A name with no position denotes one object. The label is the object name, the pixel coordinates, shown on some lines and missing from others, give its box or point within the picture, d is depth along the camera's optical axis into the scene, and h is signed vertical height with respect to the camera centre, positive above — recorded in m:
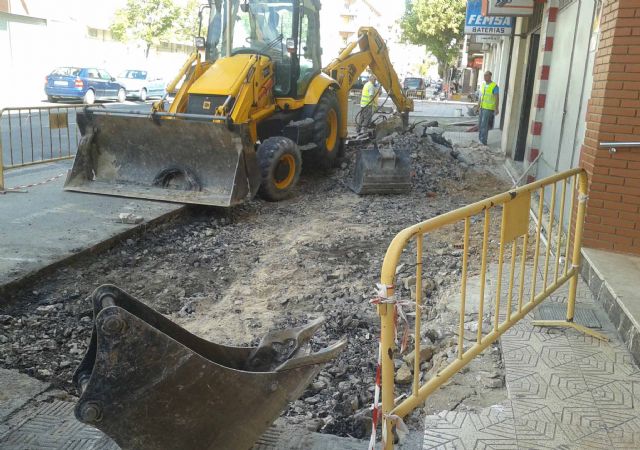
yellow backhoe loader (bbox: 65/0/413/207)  7.71 -0.58
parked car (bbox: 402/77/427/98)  43.83 +0.55
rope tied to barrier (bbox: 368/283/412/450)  2.31 -1.05
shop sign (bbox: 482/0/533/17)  11.85 +1.81
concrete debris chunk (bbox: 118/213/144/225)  6.93 -1.63
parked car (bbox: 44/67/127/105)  24.94 -0.45
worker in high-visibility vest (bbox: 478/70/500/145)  16.52 -0.28
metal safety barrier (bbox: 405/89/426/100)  43.59 -0.07
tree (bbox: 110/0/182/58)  36.12 +3.46
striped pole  9.68 +0.29
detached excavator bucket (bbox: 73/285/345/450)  2.40 -1.31
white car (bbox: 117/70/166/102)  29.11 -0.32
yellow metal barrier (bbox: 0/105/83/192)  9.26 -1.48
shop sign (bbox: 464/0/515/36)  15.45 +1.93
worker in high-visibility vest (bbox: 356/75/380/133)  16.44 -0.47
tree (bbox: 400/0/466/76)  47.38 +5.46
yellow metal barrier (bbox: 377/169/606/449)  2.35 -0.91
